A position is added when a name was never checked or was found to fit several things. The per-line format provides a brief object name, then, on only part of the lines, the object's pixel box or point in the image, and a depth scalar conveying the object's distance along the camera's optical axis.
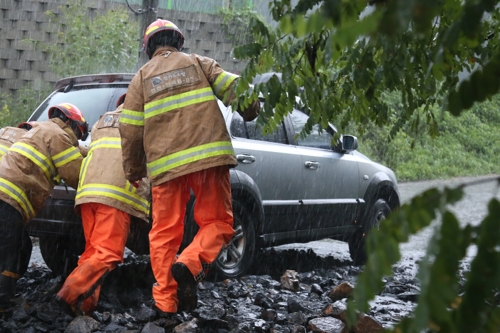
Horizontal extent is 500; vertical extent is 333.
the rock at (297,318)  4.20
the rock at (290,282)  5.38
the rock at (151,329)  3.78
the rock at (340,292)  4.99
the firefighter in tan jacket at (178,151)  4.07
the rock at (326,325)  3.96
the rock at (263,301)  4.68
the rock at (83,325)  3.84
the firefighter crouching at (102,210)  4.15
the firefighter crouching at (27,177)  4.32
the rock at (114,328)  3.92
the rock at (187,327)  3.85
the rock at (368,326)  3.80
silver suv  4.89
